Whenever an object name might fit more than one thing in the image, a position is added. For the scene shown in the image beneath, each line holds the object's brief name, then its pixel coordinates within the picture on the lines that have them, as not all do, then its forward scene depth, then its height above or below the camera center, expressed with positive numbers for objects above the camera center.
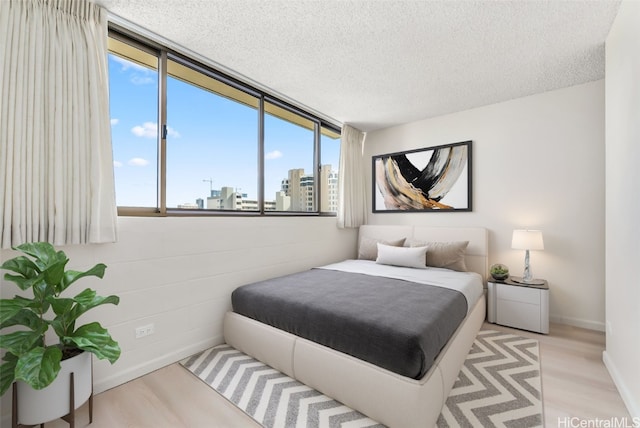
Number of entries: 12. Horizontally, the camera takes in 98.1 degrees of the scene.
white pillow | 3.15 -0.48
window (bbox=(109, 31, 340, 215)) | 2.19 +0.72
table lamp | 2.76 -0.28
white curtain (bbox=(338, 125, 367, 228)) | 4.05 +0.50
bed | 1.47 -0.95
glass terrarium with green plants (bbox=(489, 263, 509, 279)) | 2.97 -0.61
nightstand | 2.68 -0.90
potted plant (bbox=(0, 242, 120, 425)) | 1.25 -0.62
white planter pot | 1.37 -0.92
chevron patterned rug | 1.58 -1.17
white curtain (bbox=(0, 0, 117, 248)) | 1.51 +0.53
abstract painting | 3.54 +0.49
